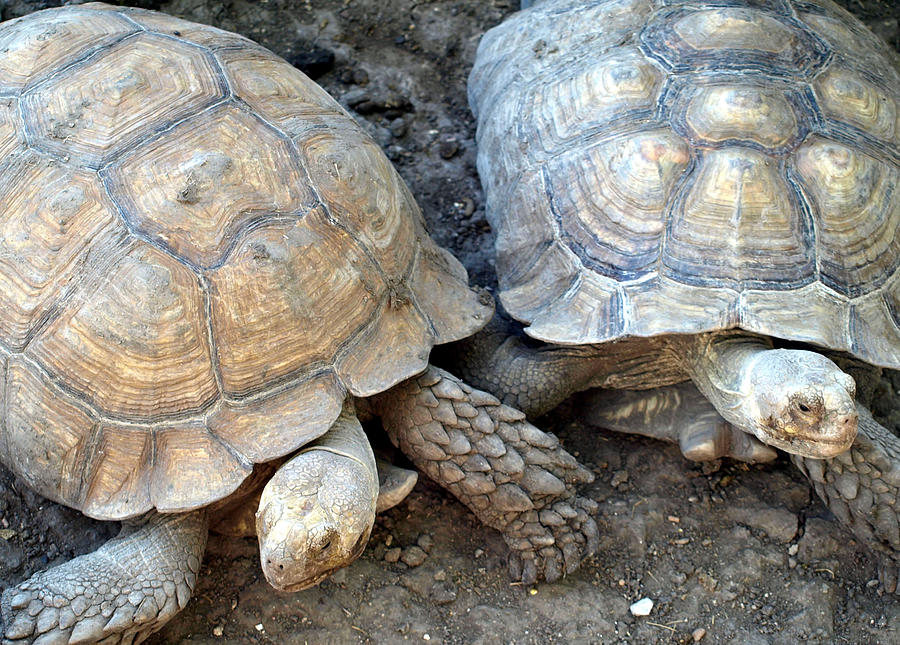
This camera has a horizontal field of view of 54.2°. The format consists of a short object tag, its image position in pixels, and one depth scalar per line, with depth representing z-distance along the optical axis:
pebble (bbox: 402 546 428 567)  2.99
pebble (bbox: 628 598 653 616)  2.91
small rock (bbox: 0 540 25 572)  2.86
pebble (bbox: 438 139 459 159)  4.33
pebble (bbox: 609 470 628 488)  3.28
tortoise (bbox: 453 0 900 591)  2.87
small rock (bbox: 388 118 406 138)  4.42
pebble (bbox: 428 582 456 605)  2.89
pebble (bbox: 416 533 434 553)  3.04
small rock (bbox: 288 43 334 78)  4.54
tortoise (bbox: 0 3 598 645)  2.56
